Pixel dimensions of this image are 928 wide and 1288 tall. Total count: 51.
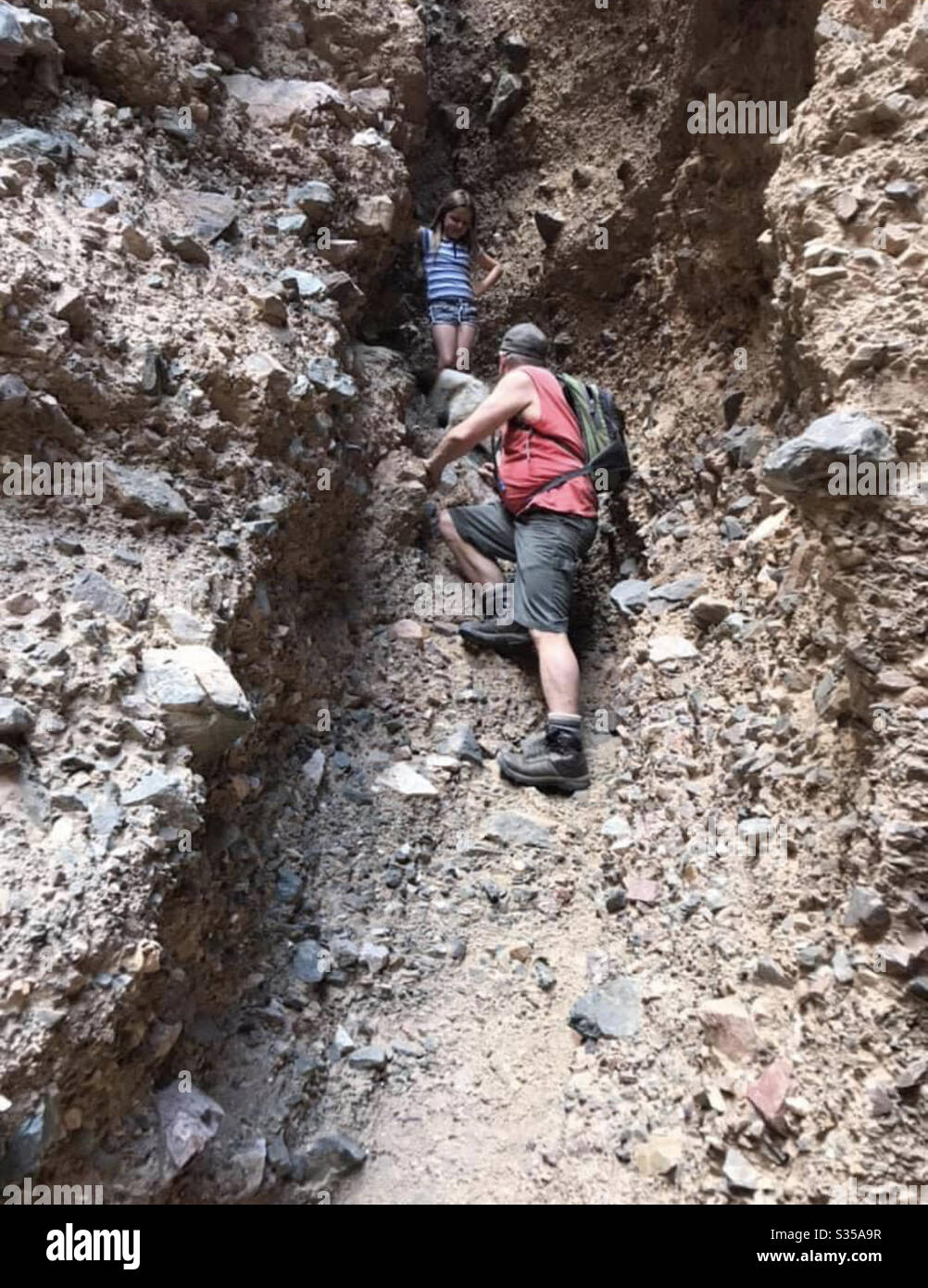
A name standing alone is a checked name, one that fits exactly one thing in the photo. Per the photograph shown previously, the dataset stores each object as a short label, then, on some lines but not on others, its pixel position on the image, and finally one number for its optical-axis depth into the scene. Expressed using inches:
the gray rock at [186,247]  110.0
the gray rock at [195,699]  79.9
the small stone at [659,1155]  76.0
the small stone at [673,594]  126.4
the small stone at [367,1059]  89.9
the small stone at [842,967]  74.2
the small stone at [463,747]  124.8
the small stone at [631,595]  136.9
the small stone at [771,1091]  71.9
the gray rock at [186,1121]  71.3
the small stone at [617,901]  104.9
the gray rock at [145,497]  93.7
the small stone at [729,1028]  78.5
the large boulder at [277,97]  137.3
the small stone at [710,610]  117.5
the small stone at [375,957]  98.4
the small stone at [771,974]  79.8
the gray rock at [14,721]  69.9
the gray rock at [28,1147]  57.7
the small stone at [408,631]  135.0
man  132.5
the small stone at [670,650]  121.9
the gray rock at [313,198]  132.7
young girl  173.2
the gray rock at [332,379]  119.4
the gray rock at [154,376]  98.2
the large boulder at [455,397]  167.5
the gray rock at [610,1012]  90.9
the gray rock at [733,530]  121.1
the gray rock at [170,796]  73.5
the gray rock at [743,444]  122.2
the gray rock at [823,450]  78.5
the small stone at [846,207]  91.0
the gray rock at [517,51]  180.2
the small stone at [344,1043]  91.0
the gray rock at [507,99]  180.9
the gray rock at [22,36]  101.8
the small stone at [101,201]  104.0
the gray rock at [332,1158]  81.8
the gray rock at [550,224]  170.4
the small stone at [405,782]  117.3
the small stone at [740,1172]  70.1
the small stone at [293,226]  129.1
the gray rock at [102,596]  83.0
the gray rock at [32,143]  100.1
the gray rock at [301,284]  122.7
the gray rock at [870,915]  73.4
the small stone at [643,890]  102.1
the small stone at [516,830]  116.0
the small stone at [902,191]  86.4
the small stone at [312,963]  95.0
